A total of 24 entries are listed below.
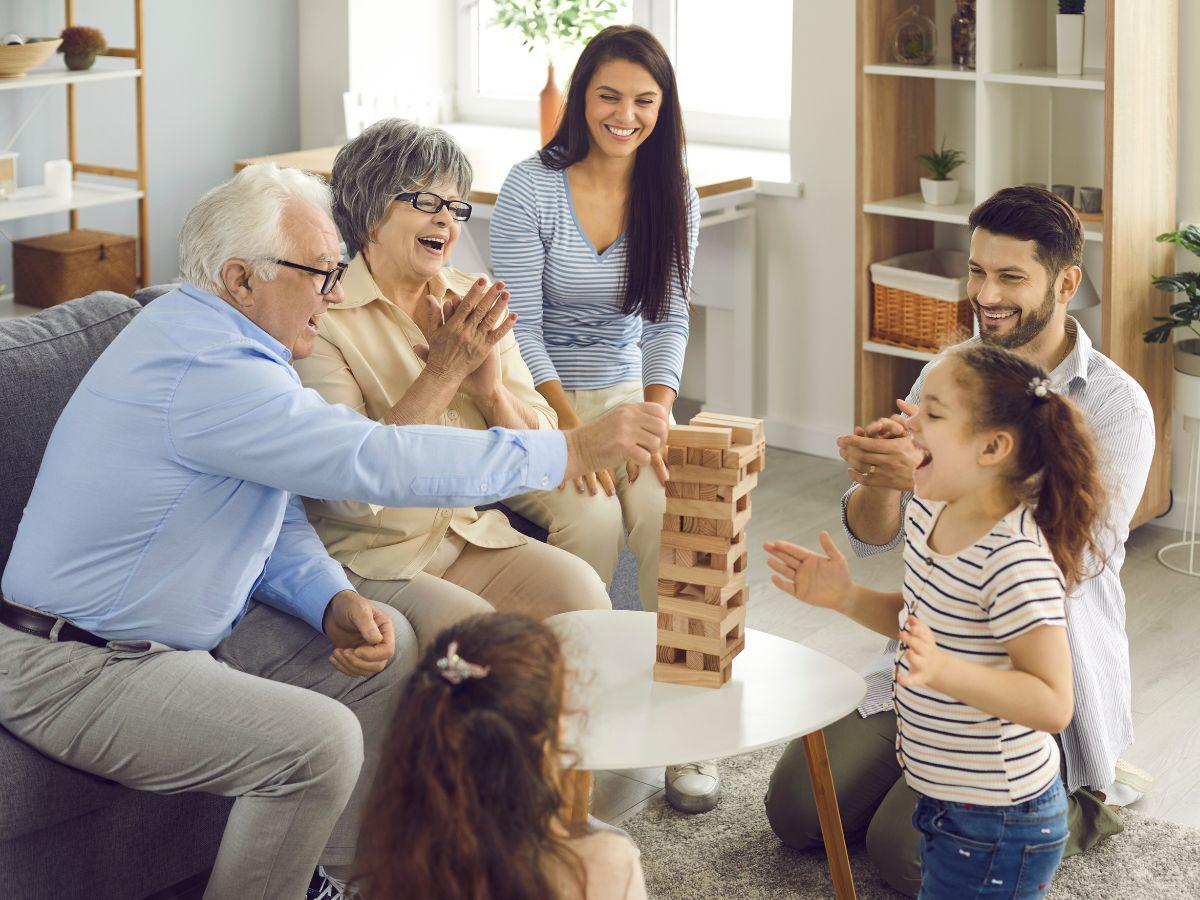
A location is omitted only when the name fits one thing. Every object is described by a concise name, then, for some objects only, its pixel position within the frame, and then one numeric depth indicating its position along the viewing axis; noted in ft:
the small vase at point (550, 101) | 14.20
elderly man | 5.91
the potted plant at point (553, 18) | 14.60
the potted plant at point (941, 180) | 12.26
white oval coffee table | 5.72
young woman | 9.15
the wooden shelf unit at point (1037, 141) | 10.73
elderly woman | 7.20
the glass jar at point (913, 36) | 12.07
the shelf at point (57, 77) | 13.49
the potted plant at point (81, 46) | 14.16
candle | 14.23
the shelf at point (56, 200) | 13.67
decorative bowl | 13.33
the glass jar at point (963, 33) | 11.80
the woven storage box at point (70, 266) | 14.29
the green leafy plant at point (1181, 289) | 10.72
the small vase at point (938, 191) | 12.25
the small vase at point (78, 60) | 14.24
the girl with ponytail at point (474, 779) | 3.80
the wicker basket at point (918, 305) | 12.04
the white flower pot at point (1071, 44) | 11.09
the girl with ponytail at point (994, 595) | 5.28
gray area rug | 7.18
